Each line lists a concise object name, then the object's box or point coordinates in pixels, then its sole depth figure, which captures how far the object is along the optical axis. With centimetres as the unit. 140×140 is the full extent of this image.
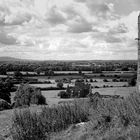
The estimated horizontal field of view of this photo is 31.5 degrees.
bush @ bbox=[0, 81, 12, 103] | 4028
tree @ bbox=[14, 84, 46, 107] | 3161
